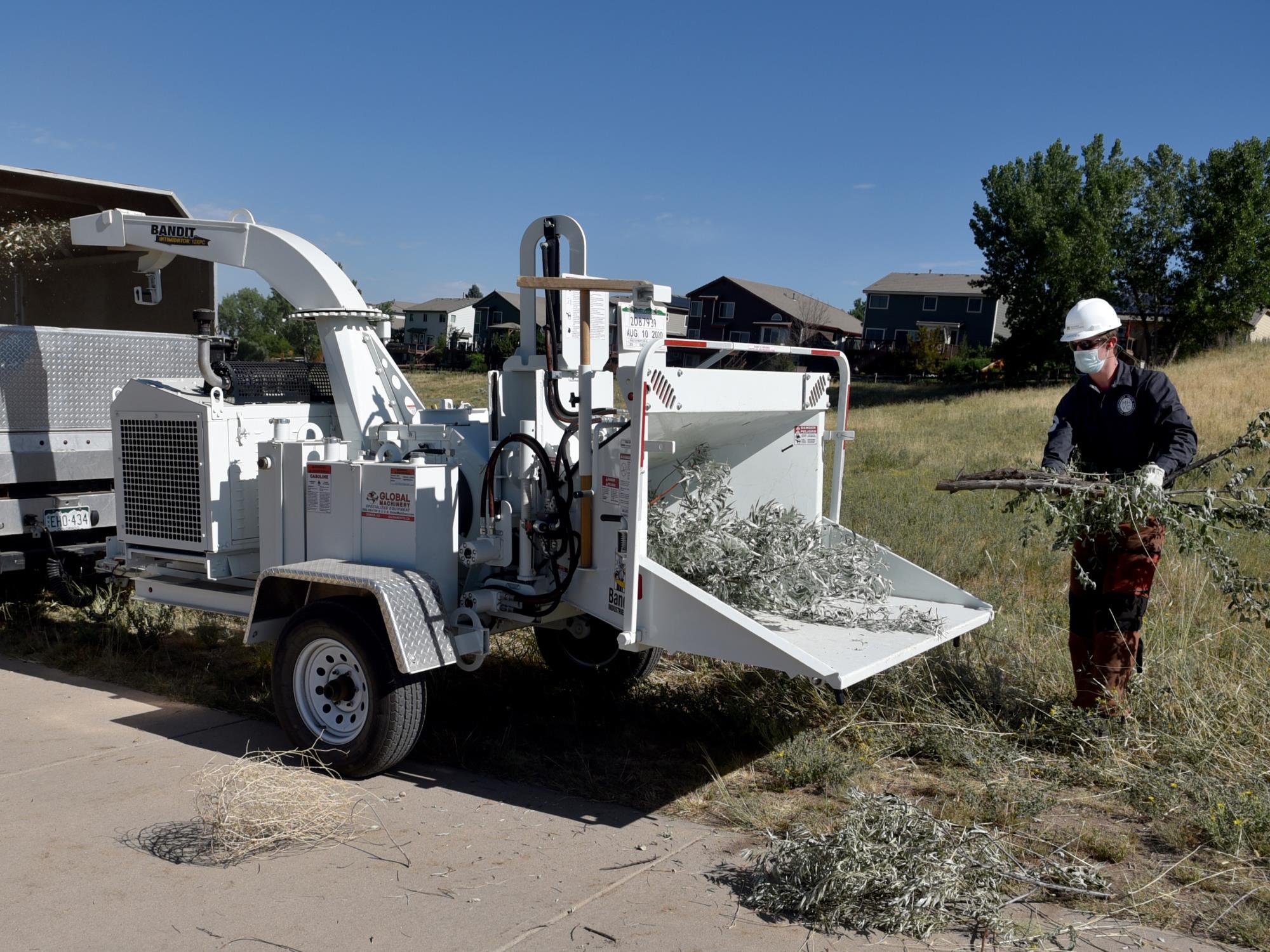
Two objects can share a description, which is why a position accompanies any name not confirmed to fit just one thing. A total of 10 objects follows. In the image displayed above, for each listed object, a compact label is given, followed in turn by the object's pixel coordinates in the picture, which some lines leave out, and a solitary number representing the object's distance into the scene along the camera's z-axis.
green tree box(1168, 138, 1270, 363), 45.81
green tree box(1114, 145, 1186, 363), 48.62
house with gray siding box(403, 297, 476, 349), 83.69
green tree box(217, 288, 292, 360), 54.04
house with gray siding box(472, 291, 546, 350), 71.19
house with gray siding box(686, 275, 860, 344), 67.62
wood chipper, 4.75
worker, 5.25
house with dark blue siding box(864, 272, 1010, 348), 67.88
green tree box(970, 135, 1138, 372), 47.50
